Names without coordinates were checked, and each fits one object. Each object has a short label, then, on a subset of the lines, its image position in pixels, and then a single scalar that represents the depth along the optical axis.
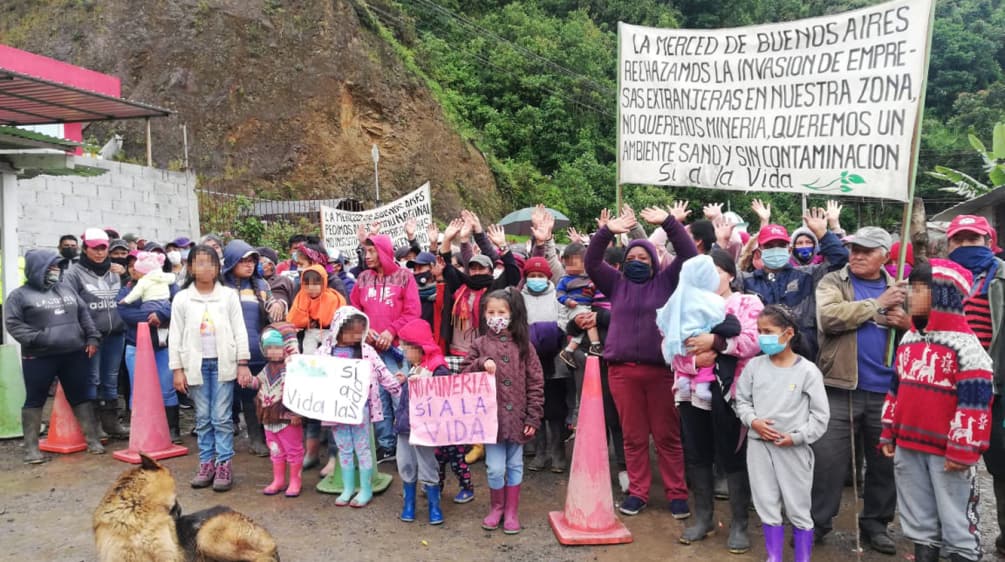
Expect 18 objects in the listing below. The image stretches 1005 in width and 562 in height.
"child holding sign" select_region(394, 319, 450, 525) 5.39
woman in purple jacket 5.25
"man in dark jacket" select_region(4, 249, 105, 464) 7.02
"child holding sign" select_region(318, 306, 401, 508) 5.78
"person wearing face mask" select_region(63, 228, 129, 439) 7.63
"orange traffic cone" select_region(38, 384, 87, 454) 7.47
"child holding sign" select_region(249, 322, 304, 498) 6.00
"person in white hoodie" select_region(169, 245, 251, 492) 6.23
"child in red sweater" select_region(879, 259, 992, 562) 3.87
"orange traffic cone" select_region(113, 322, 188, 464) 7.05
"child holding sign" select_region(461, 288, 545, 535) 5.16
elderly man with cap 4.70
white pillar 8.47
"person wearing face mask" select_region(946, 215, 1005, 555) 4.27
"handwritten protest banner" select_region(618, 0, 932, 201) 4.99
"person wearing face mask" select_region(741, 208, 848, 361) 5.04
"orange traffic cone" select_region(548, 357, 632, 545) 4.99
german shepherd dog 3.73
